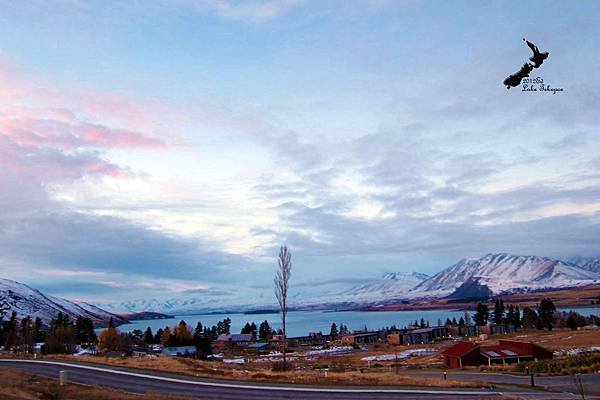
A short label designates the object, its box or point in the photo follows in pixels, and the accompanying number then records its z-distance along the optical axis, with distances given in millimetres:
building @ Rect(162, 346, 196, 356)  115569
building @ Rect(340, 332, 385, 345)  177775
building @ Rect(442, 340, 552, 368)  78625
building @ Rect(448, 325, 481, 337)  187362
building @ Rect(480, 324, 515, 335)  171375
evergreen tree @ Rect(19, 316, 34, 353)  115244
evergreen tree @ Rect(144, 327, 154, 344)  163612
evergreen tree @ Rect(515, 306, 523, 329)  184450
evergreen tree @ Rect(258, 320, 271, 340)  188375
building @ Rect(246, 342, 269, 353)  155825
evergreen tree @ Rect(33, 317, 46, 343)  144425
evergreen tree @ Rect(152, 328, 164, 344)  170725
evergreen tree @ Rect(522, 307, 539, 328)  187462
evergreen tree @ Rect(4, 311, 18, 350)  122500
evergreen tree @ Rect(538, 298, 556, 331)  172875
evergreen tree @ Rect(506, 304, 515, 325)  188312
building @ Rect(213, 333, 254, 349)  172175
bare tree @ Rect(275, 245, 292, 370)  66062
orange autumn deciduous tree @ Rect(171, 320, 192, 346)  127250
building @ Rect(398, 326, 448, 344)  171038
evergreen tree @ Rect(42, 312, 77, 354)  110250
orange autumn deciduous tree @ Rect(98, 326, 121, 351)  126125
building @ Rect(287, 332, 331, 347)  186762
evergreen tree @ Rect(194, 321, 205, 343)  127975
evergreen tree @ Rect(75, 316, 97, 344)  150125
